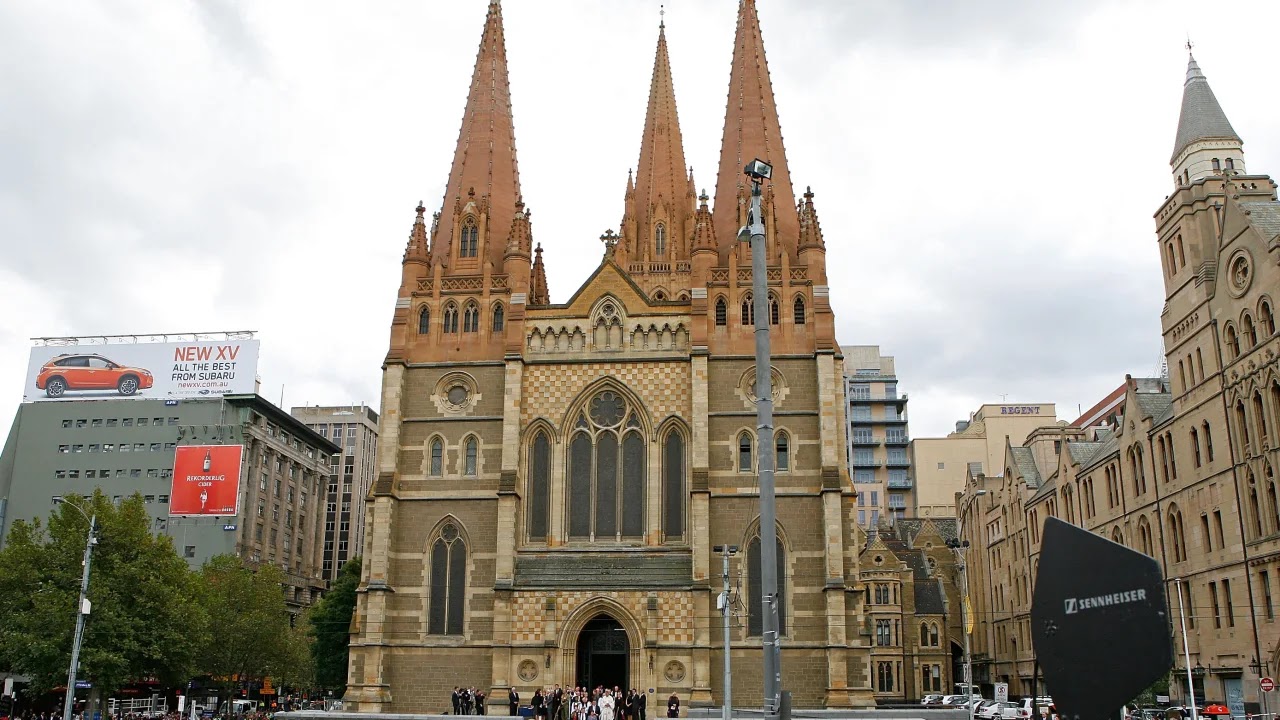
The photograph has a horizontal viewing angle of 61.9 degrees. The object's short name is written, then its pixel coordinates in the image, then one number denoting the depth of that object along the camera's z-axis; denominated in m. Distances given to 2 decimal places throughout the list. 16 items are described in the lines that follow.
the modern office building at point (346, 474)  125.69
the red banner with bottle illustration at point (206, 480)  72.12
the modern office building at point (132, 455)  77.69
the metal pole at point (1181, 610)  41.09
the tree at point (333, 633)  58.53
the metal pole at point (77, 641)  31.06
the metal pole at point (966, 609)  36.59
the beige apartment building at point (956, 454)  99.31
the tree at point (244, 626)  51.88
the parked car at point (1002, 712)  46.41
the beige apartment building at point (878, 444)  109.19
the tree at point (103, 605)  37.97
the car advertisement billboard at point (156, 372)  77.19
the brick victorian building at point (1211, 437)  38.78
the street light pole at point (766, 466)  13.88
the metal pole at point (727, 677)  20.58
